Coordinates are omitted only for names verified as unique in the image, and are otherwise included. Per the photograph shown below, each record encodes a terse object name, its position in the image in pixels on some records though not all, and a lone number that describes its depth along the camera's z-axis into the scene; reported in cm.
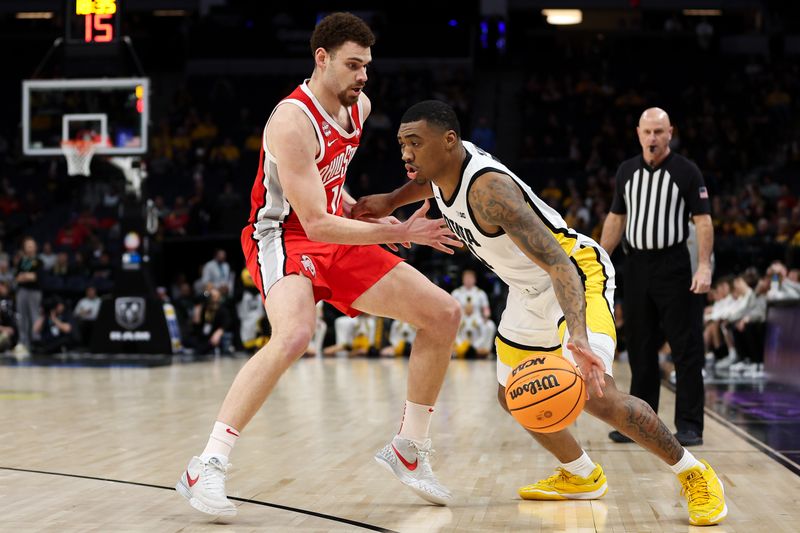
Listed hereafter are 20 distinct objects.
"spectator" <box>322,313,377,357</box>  1652
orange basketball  388
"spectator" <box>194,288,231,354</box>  1689
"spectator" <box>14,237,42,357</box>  1681
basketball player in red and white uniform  417
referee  637
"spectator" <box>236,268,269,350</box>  1695
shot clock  1366
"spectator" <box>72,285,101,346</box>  1756
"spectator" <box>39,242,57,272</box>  1965
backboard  1372
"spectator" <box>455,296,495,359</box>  1616
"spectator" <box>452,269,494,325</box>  1609
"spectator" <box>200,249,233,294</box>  1877
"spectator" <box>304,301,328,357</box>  1650
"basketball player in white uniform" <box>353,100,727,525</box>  389
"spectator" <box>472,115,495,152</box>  2306
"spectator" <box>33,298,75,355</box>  1707
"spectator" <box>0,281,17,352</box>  1705
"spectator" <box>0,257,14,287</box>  1817
